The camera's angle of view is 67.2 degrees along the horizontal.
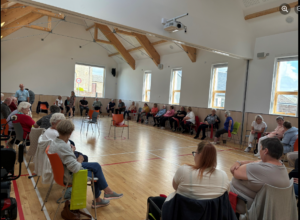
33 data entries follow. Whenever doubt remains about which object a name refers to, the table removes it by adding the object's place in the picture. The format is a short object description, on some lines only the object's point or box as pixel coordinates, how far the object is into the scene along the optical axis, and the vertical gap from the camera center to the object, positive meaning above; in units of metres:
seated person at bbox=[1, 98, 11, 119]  4.95 -0.45
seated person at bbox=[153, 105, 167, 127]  10.72 -0.72
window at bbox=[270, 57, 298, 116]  6.91 +0.66
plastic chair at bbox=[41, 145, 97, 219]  2.21 -0.75
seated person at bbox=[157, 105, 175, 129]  10.19 -0.72
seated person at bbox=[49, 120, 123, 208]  2.27 -0.68
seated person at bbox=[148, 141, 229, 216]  1.58 -0.54
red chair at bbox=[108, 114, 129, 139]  7.15 -0.70
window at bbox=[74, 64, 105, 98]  14.34 +0.96
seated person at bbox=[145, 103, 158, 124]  11.27 -0.58
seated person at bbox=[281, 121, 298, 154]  5.14 -0.65
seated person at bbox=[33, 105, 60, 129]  3.99 -0.53
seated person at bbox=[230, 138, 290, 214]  1.91 -0.58
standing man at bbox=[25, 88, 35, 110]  9.90 -0.22
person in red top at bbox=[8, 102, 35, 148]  4.02 -0.54
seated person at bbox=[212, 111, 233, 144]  7.26 -0.72
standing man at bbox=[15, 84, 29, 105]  8.95 -0.17
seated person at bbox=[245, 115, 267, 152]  6.54 -0.62
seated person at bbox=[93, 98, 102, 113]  13.81 -0.51
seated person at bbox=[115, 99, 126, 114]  13.65 -0.61
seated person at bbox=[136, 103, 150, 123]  12.02 -0.59
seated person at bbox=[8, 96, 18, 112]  5.87 -0.38
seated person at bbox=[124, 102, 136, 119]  13.12 -0.60
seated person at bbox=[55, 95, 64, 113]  12.18 -0.47
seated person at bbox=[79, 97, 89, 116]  13.33 -0.59
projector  5.19 +1.74
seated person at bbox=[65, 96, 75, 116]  12.80 -0.52
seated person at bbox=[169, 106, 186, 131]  9.64 -0.62
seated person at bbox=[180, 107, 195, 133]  9.14 -0.74
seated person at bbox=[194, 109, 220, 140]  8.23 -0.69
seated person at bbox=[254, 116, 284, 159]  5.76 -0.59
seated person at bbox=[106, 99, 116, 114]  13.97 -0.58
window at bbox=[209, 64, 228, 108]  8.88 +0.72
